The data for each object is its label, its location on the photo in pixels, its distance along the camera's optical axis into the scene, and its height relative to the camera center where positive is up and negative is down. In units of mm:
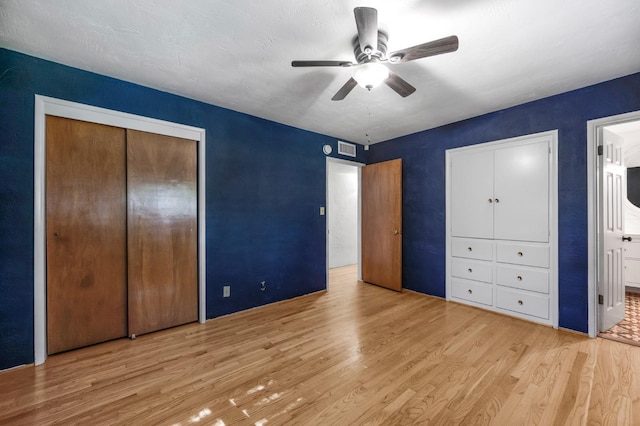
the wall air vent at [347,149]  4328 +1074
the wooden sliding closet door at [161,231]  2551 -180
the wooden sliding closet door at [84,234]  2207 -174
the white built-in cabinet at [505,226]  2842 -174
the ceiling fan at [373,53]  1470 +1012
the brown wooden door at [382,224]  4070 -189
